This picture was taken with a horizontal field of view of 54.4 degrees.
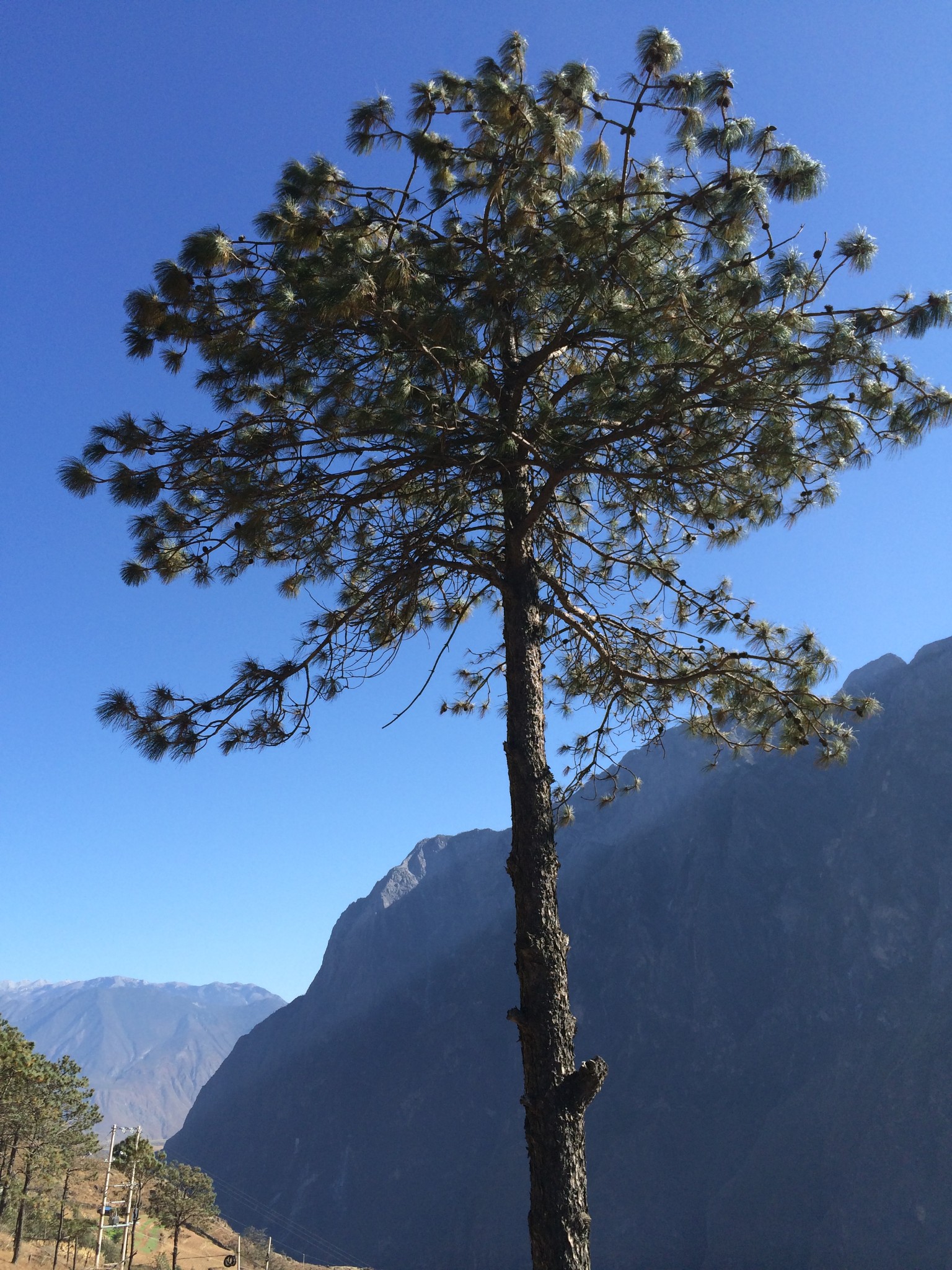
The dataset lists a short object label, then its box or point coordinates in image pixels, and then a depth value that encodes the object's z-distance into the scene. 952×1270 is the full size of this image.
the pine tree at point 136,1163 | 32.25
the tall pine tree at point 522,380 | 5.64
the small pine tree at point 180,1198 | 40.81
